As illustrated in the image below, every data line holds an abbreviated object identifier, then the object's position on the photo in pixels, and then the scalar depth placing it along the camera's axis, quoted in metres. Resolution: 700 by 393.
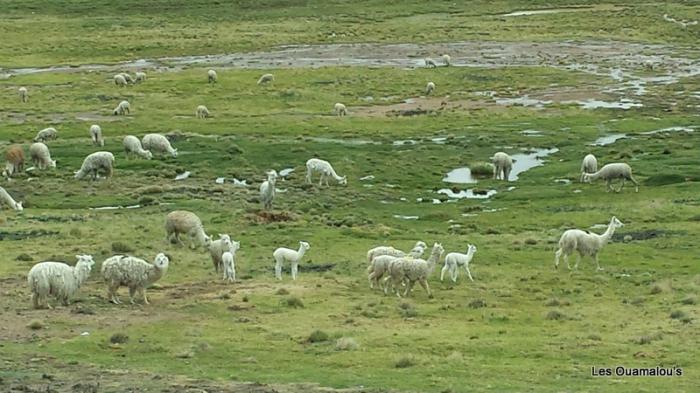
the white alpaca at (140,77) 95.89
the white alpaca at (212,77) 95.50
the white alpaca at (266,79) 95.06
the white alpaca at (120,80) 93.88
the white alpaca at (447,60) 107.50
